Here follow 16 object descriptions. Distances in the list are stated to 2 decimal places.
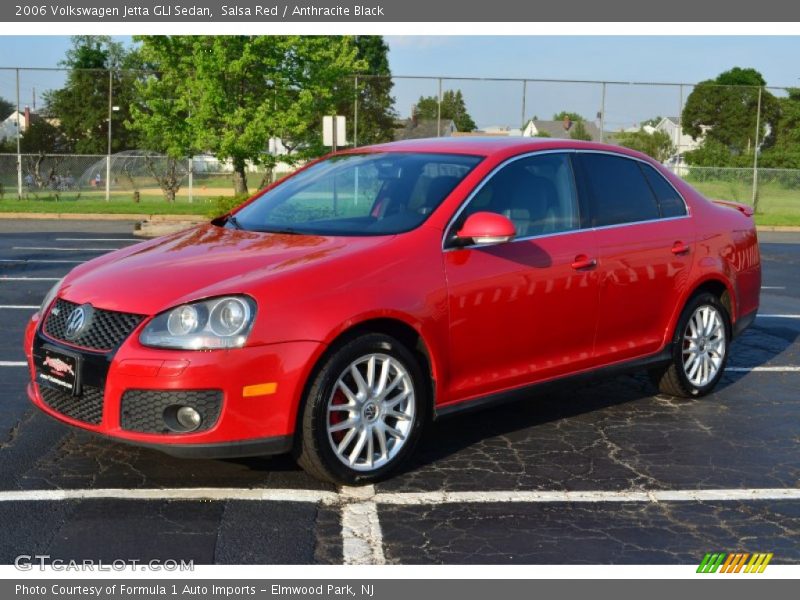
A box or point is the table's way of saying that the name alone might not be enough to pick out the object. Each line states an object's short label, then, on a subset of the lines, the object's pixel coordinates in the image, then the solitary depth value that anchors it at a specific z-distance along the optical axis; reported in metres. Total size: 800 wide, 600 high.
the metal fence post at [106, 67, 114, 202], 30.59
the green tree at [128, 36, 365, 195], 24.55
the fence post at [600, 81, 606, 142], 31.03
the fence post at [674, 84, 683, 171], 32.12
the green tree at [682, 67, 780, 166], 36.03
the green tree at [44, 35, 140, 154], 32.84
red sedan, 4.50
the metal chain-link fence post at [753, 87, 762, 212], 31.03
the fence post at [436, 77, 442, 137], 30.19
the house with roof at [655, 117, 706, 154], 34.12
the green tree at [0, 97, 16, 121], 41.45
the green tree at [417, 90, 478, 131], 30.00
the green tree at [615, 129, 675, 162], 37.66
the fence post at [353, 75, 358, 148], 29.72
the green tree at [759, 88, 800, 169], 41.91
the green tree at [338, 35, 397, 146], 30.56
